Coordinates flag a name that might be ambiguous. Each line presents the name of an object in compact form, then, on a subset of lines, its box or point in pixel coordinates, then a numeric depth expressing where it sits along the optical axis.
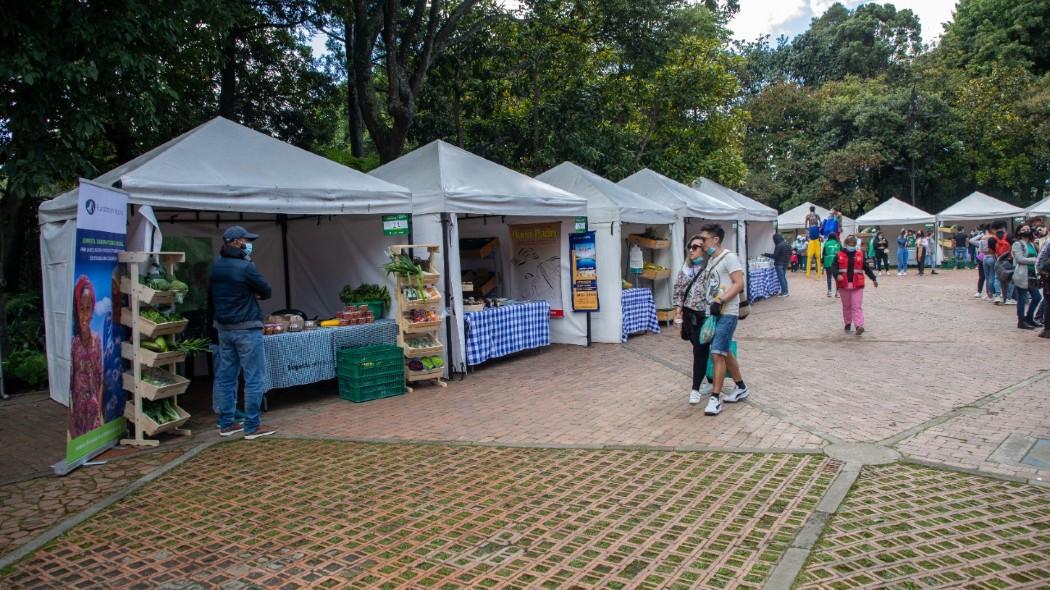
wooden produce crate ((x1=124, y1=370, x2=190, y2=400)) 6.03
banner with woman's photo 5.53
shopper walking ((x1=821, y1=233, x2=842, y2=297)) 15.75
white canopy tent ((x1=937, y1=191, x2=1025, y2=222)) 24.73
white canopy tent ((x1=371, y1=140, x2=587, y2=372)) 8.59
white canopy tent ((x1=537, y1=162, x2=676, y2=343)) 11.05
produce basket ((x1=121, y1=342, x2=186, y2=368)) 6.01
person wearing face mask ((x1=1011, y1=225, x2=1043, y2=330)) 11.18
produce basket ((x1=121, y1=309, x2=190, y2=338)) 6.02
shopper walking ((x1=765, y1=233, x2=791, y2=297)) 17.64
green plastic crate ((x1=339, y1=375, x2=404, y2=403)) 7.73
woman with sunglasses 6.64
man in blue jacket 6.16
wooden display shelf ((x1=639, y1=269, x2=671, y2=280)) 12.94
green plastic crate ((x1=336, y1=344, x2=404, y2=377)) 7.73
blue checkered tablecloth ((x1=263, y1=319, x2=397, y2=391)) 7.31
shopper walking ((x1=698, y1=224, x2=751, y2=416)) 6.39
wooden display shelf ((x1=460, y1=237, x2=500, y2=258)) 11.51
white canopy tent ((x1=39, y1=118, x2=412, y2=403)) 6.61
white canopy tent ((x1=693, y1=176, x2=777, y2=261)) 17.59
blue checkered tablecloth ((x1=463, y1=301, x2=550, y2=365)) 9.22
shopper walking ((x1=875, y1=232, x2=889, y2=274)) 24.80
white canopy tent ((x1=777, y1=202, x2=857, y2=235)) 28.60
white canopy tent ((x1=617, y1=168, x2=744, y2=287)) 13.39
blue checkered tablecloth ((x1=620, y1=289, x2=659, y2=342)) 11.59
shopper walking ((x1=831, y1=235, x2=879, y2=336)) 10.52
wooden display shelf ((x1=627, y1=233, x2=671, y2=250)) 12.91
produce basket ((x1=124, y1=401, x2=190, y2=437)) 6.06
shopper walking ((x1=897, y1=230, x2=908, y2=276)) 24.19
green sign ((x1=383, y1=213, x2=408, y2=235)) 8.31
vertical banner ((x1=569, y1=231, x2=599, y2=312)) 10.73
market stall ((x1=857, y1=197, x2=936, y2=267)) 25.69
